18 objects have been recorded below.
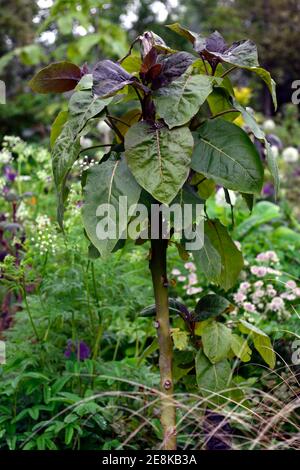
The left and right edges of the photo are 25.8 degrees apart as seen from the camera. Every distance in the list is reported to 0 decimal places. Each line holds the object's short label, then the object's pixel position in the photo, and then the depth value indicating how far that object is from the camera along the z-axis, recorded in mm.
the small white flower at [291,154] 5857
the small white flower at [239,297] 2826
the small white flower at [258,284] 2885
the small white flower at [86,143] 5215
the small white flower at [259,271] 2830
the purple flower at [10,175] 3538
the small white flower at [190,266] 3002
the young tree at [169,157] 1548
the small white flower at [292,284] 2638
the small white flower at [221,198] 3683
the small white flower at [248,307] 2699
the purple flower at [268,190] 5393
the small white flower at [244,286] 2894
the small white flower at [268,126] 6953
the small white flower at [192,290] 2964
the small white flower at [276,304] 2777
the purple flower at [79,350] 2273
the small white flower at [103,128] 5277
